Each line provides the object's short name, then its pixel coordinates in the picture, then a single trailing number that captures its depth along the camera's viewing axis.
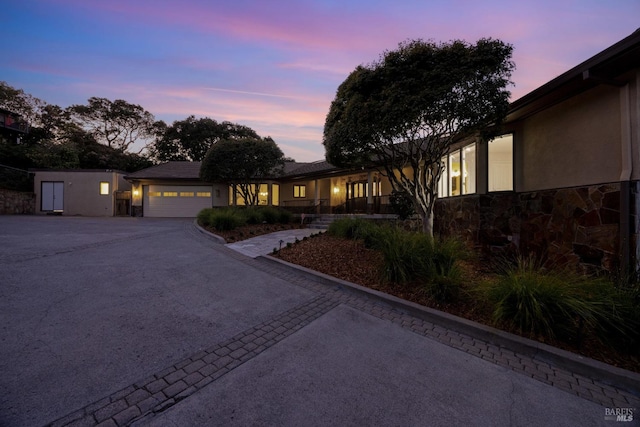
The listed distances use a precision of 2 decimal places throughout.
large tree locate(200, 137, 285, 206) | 15.36
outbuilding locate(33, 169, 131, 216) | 20.73
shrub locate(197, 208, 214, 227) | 12.66
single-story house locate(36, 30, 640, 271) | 4.20
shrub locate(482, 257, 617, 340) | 3.08
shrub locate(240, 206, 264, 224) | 13.42
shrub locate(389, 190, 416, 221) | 11.62
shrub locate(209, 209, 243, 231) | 11.22
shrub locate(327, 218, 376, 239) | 8.28
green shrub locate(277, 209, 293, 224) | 15.18
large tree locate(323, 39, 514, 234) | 5.30
